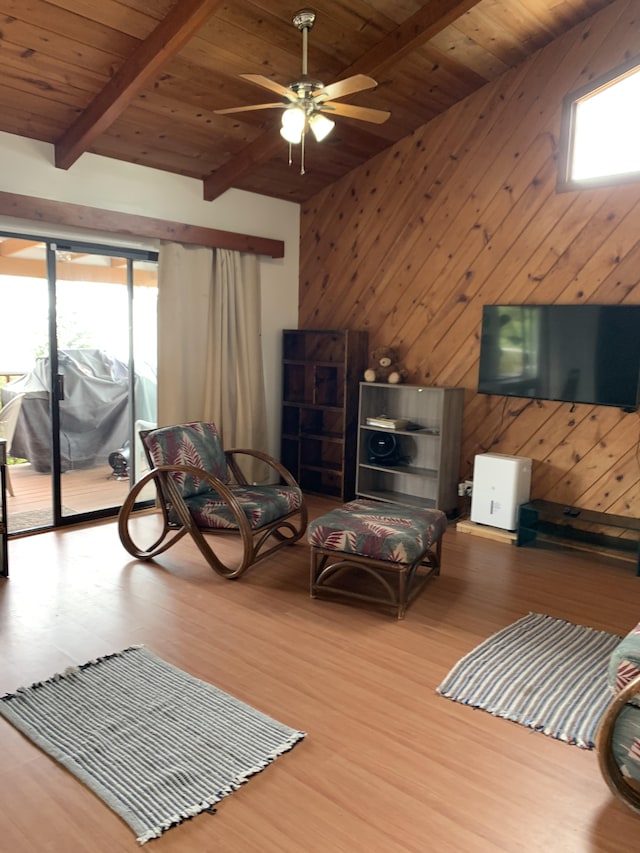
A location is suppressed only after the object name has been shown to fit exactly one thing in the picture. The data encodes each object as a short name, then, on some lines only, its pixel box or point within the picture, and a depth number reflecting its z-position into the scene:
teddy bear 5.01
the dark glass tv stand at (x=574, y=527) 4.02
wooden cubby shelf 5.25
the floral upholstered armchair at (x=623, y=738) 1.79
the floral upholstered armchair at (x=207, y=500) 3.52
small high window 3.91
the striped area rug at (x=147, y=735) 1.85
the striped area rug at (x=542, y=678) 2.28
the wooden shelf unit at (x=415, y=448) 4.69
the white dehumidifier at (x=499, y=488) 4.29
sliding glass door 4.23
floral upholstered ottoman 3.05
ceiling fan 2.78
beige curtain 4.79
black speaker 4.98
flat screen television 3.88
